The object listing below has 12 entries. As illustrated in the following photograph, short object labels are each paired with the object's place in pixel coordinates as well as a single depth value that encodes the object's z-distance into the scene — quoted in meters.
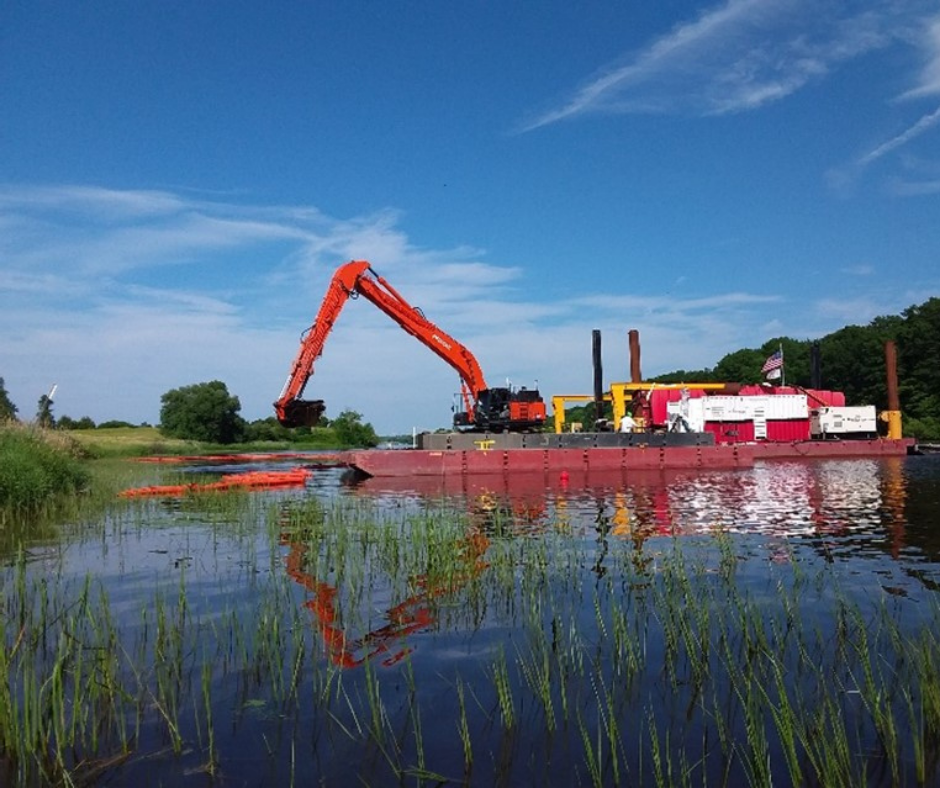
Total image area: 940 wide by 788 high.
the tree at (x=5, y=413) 25.89
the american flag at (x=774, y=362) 47.91
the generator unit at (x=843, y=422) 45.66
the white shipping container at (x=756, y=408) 44.41
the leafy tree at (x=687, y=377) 145.54
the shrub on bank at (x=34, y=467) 17.08
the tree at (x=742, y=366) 118.48
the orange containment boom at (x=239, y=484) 22.82
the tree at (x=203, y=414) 92.88
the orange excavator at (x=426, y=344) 33.31
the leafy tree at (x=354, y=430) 73.81
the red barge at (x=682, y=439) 32.59
